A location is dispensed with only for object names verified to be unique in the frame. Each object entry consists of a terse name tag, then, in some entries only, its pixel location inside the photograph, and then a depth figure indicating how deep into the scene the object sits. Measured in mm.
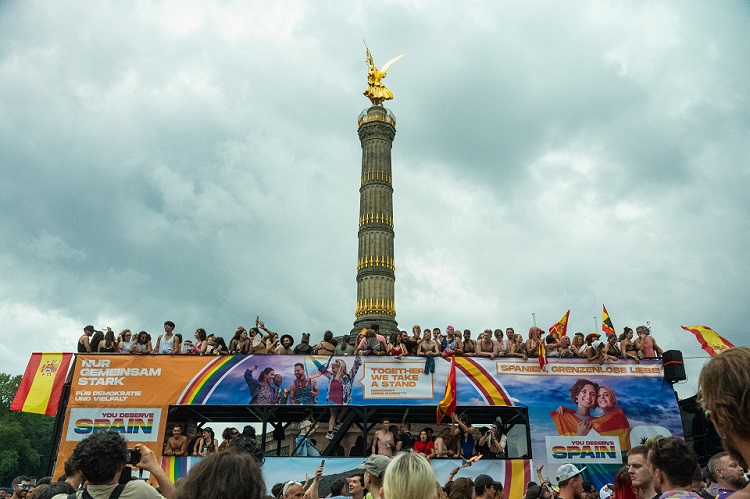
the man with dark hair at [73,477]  5414
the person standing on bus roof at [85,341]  14895
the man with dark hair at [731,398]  2328
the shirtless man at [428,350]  14594
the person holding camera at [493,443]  13531
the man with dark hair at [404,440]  13047
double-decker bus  14094
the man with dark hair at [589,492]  9633
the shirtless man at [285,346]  15046
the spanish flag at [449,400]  14109
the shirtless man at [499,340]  15352
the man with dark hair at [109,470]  3869
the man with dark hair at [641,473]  4652
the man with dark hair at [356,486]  5598
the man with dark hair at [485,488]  5840
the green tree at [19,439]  53312
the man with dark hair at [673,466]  3949
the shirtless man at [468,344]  15516
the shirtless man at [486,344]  15213
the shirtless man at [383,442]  12492
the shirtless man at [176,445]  13462
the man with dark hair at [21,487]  7277
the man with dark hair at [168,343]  15258
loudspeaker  14727
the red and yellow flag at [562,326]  20562
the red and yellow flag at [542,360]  14711
